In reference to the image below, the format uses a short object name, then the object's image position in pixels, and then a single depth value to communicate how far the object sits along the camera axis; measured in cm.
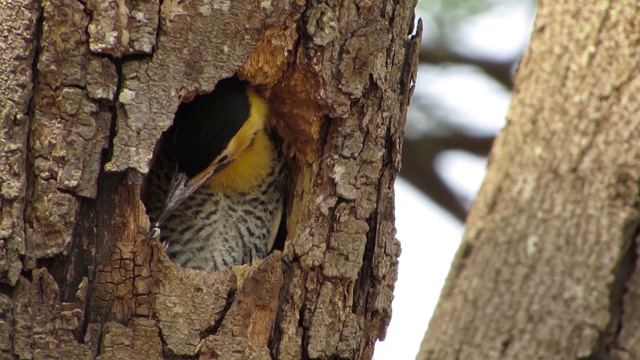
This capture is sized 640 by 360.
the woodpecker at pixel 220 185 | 876
